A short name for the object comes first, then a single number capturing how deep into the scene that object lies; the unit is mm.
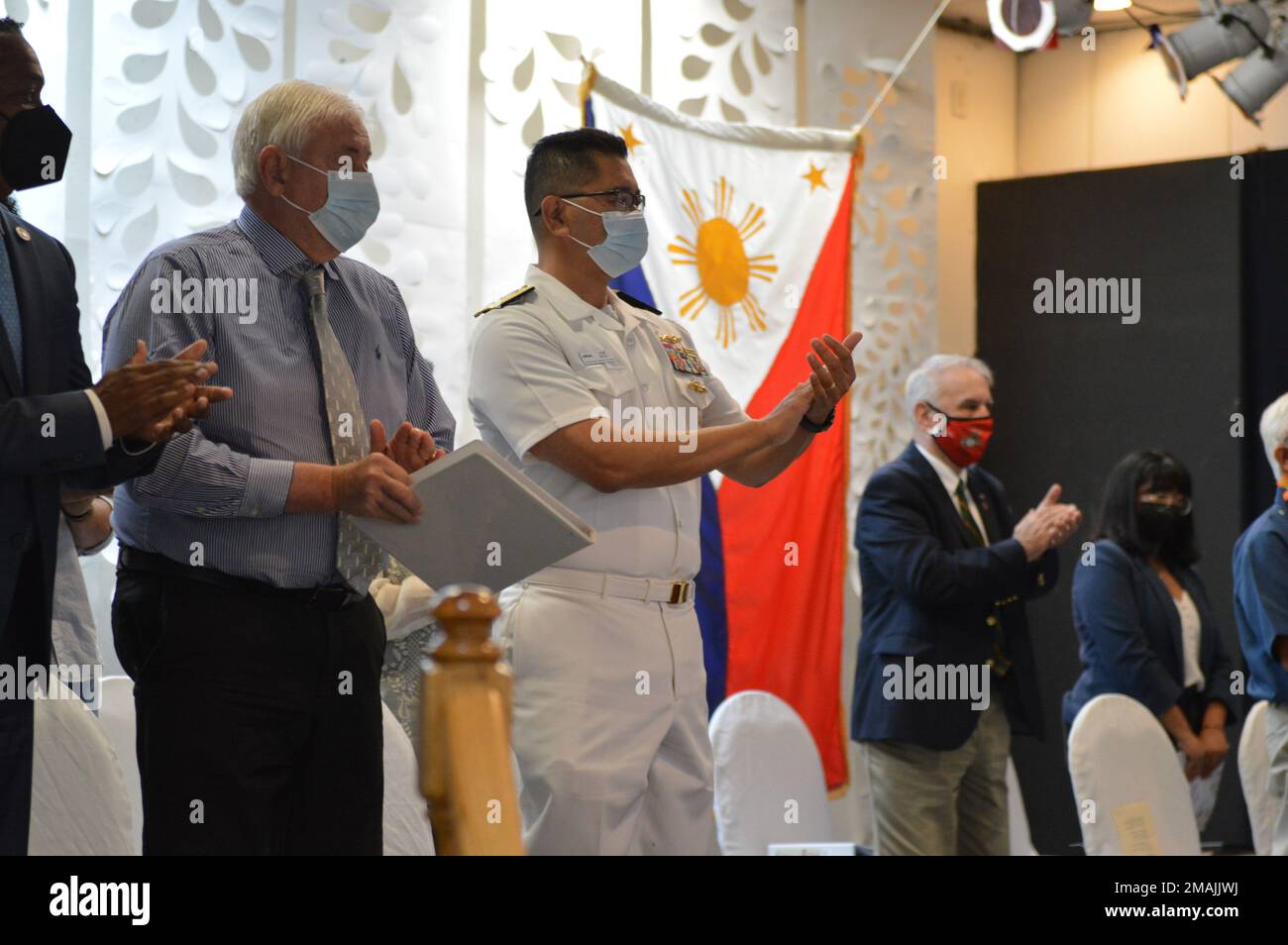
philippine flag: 5824
